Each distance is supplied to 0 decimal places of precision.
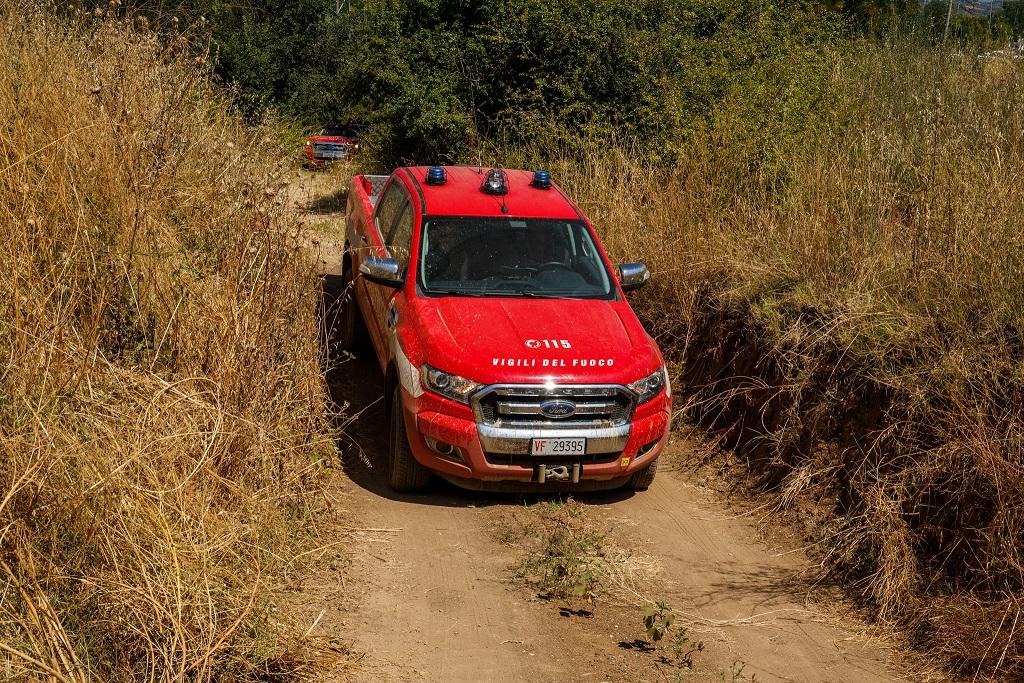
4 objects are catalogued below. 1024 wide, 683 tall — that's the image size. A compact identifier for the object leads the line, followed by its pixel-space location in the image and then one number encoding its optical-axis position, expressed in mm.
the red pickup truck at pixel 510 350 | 6664
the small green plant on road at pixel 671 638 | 5301
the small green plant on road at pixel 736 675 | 5145
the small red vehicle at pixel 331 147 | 19241
